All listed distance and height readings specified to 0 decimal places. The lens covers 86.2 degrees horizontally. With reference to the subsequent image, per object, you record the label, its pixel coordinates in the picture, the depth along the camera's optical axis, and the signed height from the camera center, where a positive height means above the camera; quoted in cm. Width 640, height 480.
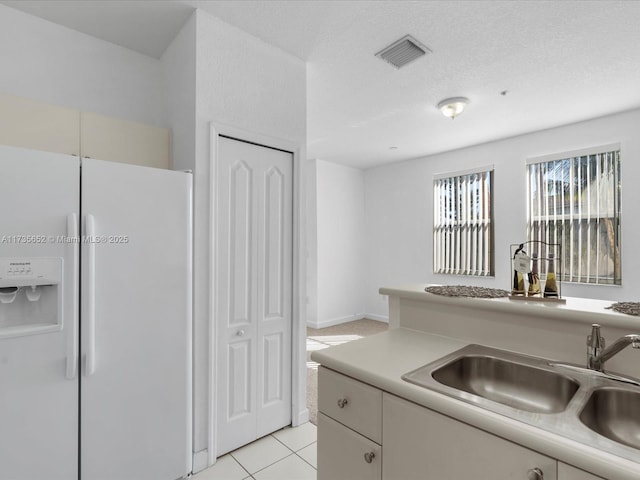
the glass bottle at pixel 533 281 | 150 -17
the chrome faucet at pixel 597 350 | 106 -35
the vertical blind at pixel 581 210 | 369 +38
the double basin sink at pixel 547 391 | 87 -48
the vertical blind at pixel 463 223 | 471 +28
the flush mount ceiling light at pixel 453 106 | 325 +133
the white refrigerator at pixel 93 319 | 137 -34
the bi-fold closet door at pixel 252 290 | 215 -32
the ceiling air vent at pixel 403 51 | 239 +140
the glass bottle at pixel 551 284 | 145 -18
